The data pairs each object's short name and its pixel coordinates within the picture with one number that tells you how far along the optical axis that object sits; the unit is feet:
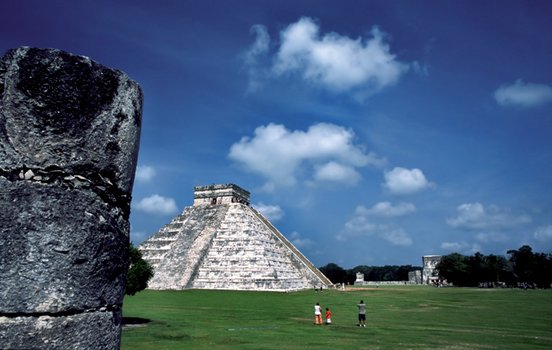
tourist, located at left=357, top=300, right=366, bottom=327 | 52.65
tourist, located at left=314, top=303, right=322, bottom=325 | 54.90
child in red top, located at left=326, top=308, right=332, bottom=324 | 55.06
